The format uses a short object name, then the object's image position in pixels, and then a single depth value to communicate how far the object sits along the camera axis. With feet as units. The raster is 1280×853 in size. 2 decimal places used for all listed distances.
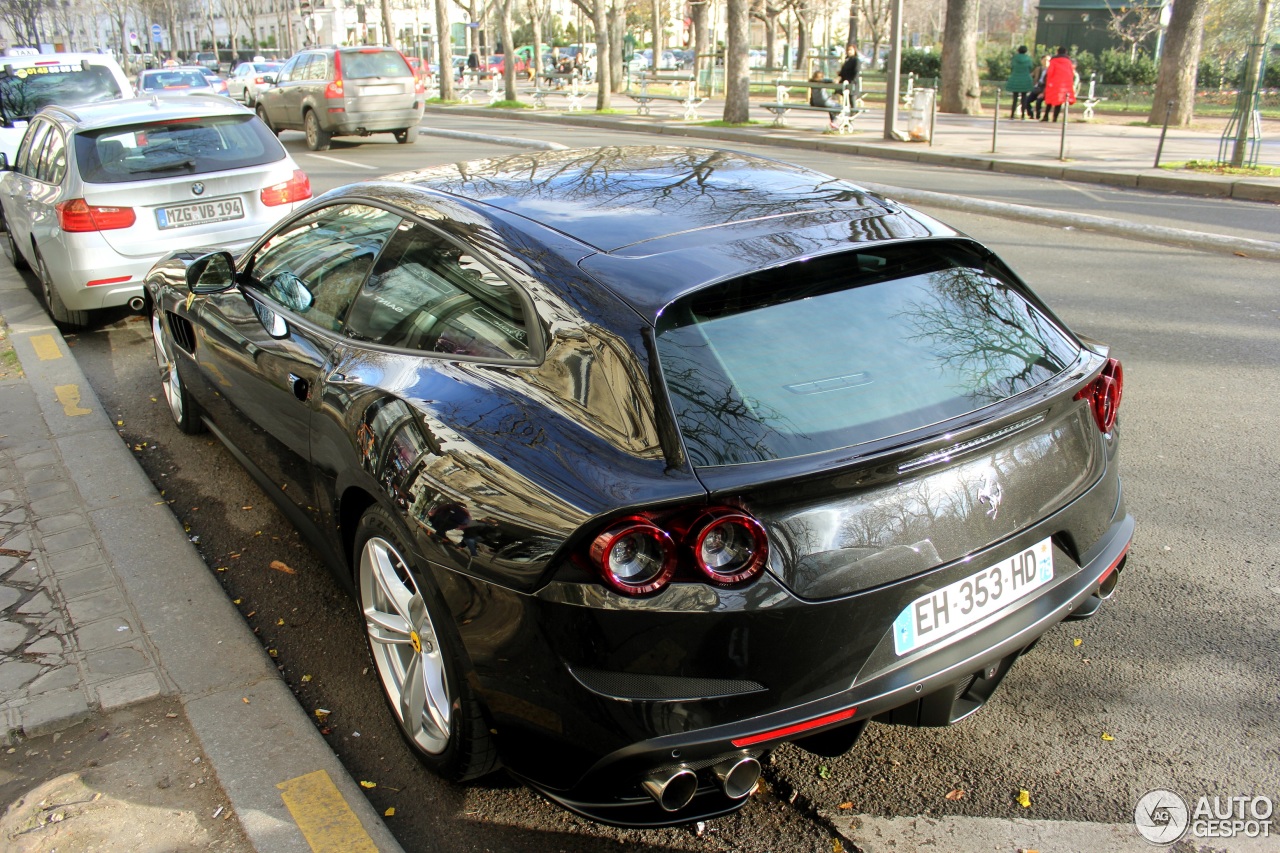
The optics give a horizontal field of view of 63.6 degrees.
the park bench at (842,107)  72.33
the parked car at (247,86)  97.04
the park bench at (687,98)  88.17
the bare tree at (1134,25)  118.52
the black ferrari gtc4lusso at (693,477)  7.24
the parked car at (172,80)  95.35
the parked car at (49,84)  45.09
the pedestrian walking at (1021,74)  84.02
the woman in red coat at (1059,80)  72.90
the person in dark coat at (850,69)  83.92
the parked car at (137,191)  23.47
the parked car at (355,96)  66.74
